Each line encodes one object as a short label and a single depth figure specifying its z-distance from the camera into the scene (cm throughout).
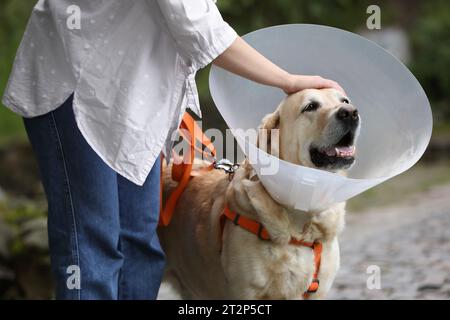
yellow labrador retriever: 550
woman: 468
